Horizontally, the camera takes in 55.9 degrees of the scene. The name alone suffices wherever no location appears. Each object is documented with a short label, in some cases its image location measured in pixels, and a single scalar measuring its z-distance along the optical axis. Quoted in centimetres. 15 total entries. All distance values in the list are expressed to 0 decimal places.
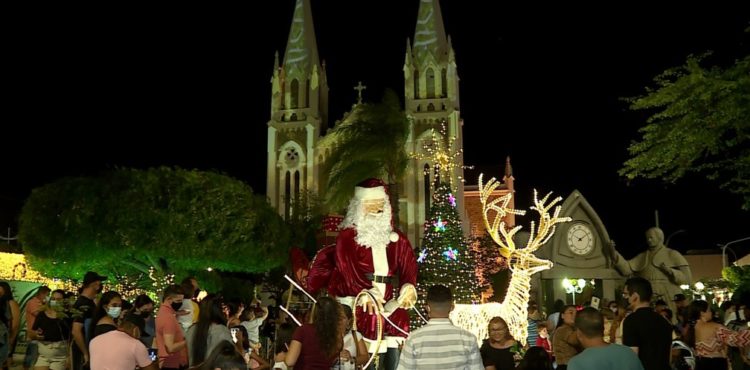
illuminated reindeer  1012
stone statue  2067
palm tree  2608
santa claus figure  820
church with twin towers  4681
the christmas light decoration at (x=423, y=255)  1758
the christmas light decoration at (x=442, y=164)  1808
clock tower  2278
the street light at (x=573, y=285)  2273
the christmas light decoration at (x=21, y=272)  2572
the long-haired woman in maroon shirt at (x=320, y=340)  527
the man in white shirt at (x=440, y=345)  451
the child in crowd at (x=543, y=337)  1159
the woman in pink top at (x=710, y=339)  718
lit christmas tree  1722
